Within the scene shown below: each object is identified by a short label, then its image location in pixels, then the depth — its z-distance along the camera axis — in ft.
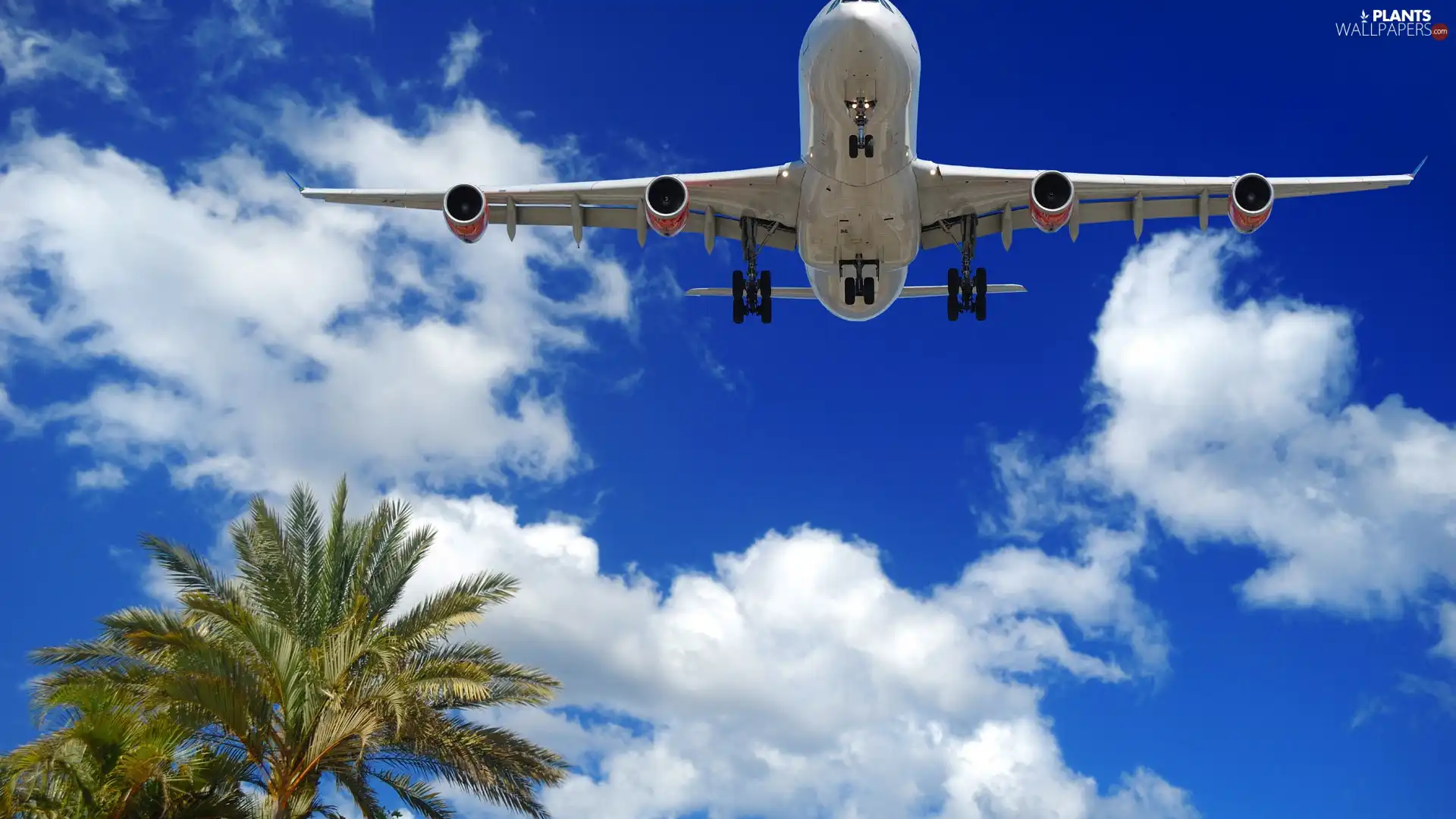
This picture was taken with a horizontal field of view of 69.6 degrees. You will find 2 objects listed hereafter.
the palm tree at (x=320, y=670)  49.01
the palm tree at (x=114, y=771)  45.83
